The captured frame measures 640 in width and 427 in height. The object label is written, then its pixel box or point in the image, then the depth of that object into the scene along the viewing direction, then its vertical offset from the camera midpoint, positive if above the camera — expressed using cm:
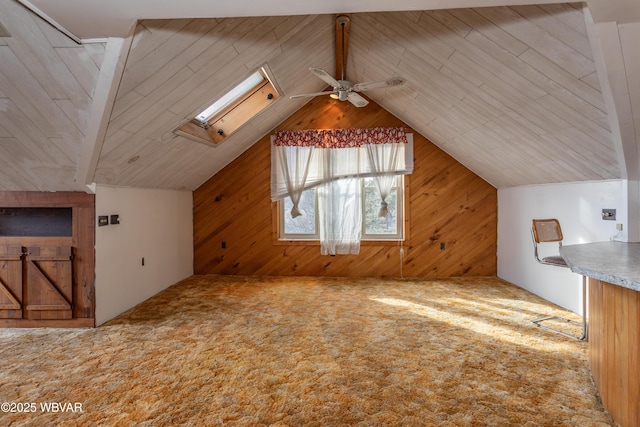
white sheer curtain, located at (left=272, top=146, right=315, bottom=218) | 540 +75
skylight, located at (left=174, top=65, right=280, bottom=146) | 420 +135
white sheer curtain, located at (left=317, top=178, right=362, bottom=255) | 539 +5
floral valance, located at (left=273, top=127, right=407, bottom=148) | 535 +121
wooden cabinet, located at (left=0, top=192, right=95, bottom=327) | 337 -50
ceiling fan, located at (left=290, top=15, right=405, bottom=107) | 320 +135
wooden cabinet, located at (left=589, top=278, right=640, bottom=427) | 167 -71
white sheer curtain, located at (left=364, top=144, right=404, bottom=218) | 534 +80
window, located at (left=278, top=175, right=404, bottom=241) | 553 -2
